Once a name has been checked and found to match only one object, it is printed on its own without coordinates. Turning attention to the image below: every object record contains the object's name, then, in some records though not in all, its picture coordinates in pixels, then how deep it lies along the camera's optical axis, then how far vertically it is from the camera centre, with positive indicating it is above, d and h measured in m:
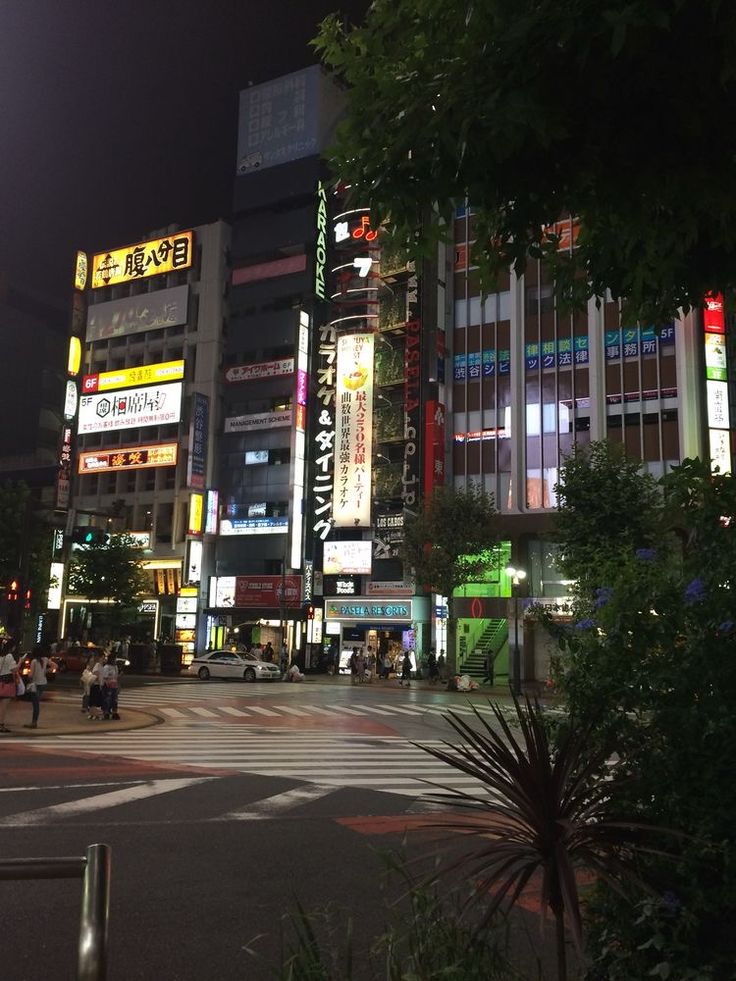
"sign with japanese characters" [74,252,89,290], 63.91 +27.36
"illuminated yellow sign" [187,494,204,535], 55.97 +7.34
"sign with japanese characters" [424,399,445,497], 46.53 +10.36
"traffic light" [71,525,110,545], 25.00 +2.50
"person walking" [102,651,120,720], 20.38 -1.80
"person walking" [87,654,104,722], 20.62 -1.89
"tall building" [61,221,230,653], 57.81 +16.11
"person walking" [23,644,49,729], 18.28 -1.51
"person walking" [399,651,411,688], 40.28 -2.25
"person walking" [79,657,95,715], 20.77 -1.64
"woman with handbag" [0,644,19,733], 16.98 -1.36
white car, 40.12 -2.31
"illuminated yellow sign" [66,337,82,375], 61.75 +19.83
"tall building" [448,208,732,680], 41.81 +12.33
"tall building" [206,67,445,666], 48.75 +13.75
